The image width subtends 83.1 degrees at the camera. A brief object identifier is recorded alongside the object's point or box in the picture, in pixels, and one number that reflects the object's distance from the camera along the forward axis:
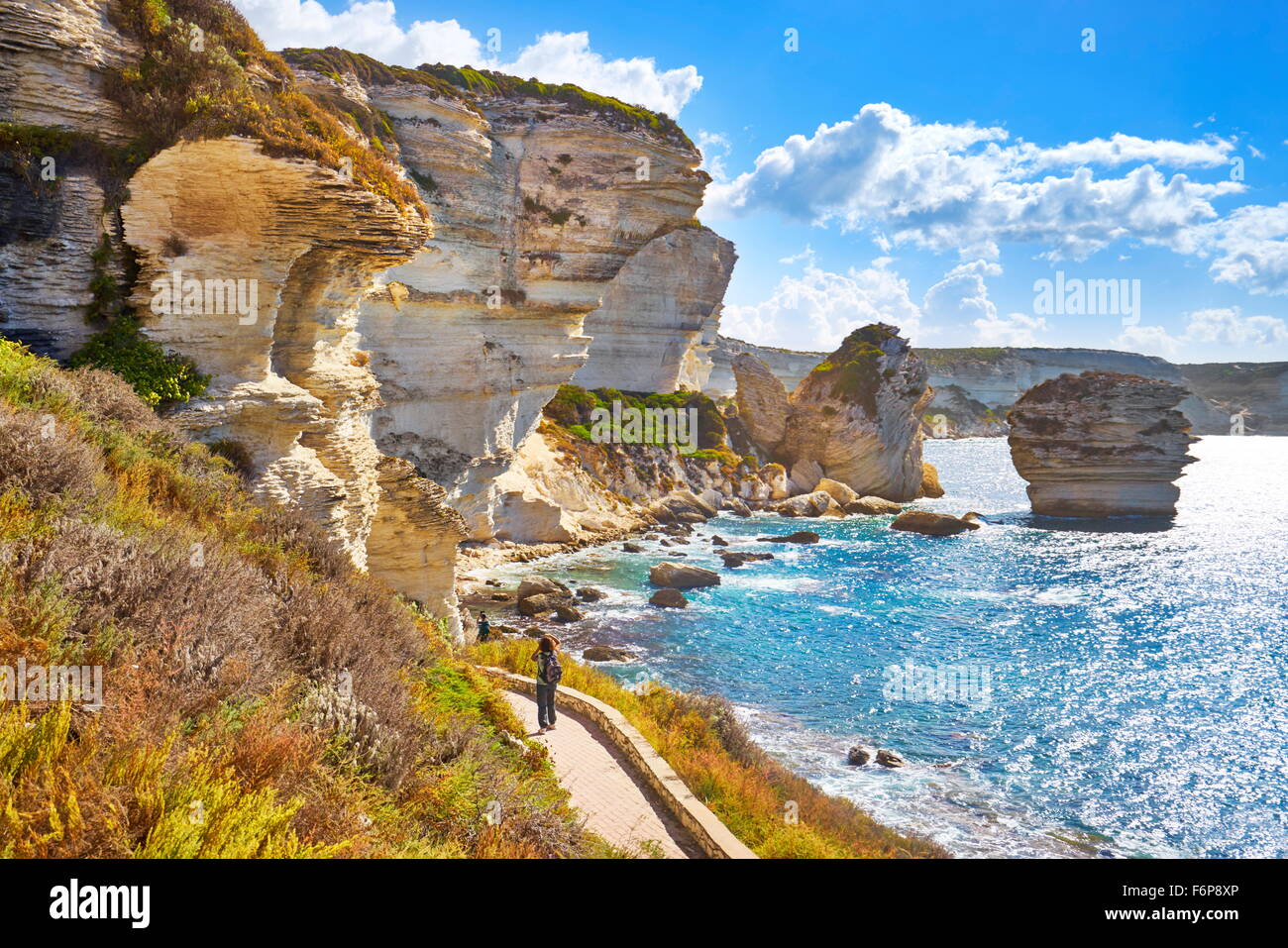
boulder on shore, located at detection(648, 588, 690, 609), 33.56
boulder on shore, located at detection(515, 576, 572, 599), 32.66
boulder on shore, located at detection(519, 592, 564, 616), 31.22
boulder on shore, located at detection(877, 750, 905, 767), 19.69
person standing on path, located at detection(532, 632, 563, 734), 13.36
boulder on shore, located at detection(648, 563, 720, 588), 37.00
